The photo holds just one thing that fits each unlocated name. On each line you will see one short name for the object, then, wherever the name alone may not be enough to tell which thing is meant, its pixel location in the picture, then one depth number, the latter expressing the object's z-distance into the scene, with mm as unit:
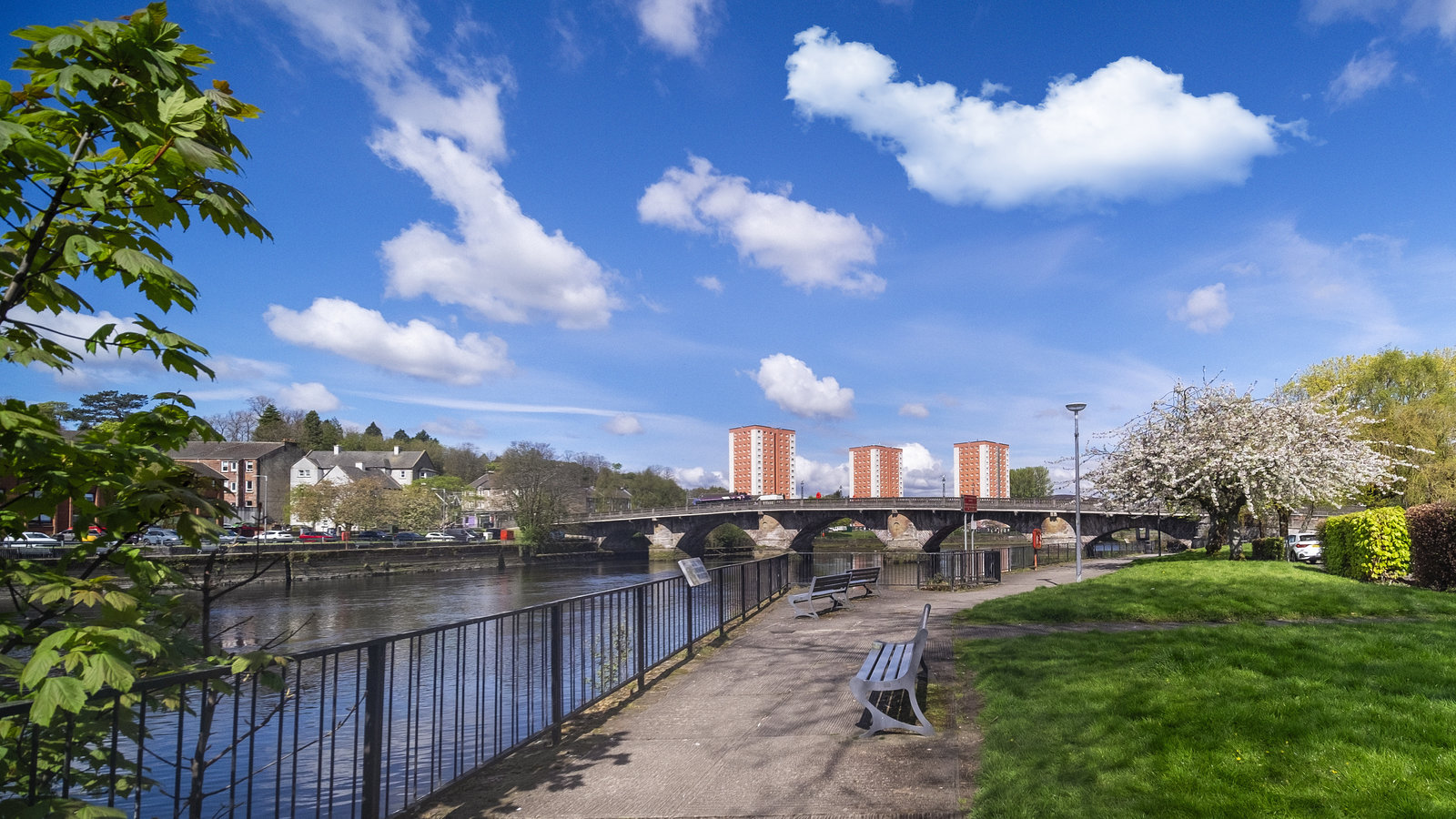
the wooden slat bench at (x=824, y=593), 13336
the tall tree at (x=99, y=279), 2596
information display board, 10062
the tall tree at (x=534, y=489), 68625
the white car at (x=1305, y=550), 32406
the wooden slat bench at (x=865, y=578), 16023
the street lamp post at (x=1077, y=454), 25462
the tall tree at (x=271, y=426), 105938
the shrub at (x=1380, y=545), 15891
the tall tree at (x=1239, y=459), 21094
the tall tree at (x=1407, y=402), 35219
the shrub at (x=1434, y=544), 14781
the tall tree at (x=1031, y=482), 137875
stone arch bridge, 52000
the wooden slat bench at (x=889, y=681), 6176
